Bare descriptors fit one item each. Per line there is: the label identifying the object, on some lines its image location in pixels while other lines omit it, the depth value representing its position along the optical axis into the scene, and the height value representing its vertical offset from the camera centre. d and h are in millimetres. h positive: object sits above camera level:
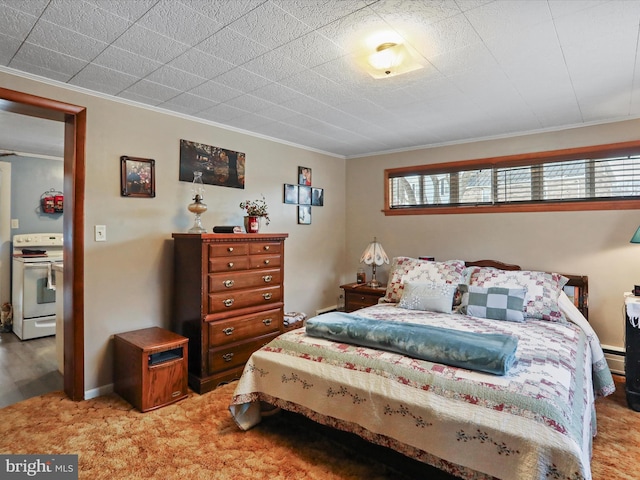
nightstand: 4059 -679
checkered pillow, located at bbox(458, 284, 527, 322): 2842 -534
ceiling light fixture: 2016 +1052
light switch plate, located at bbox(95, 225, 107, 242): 2763 +17
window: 3248 +575
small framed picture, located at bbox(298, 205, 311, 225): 4418 +275
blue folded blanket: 1791 -582
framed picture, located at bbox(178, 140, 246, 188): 3283 +697
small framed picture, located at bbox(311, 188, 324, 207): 4578 +514
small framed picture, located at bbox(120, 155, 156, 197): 2889 +484
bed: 1470 -743
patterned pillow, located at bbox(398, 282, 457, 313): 3113 -531
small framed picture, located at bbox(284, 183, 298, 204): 4238 +514
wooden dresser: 2869 -545
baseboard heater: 3203 -1074
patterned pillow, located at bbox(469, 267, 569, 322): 2889 -407
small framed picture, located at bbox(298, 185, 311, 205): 4406 +515
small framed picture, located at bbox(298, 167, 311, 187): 4395 +750
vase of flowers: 3354 +193
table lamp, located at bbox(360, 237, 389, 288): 4324 -237
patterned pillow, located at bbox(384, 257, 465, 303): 3508 -368
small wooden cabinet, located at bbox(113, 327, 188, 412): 2537 -973
